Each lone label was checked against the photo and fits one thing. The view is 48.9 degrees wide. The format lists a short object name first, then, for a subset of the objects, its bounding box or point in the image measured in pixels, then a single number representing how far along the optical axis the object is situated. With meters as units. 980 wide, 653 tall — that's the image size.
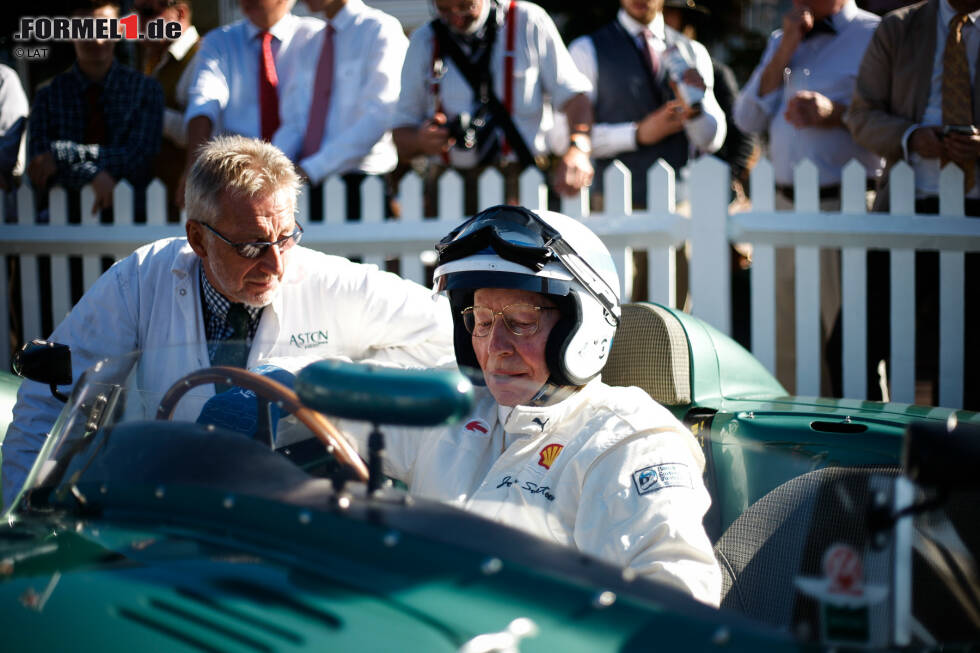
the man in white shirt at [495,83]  5.55
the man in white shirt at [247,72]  5.76
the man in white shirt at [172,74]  6.30
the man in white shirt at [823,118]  5.42
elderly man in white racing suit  2.20
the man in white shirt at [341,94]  5.65
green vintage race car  1.44
